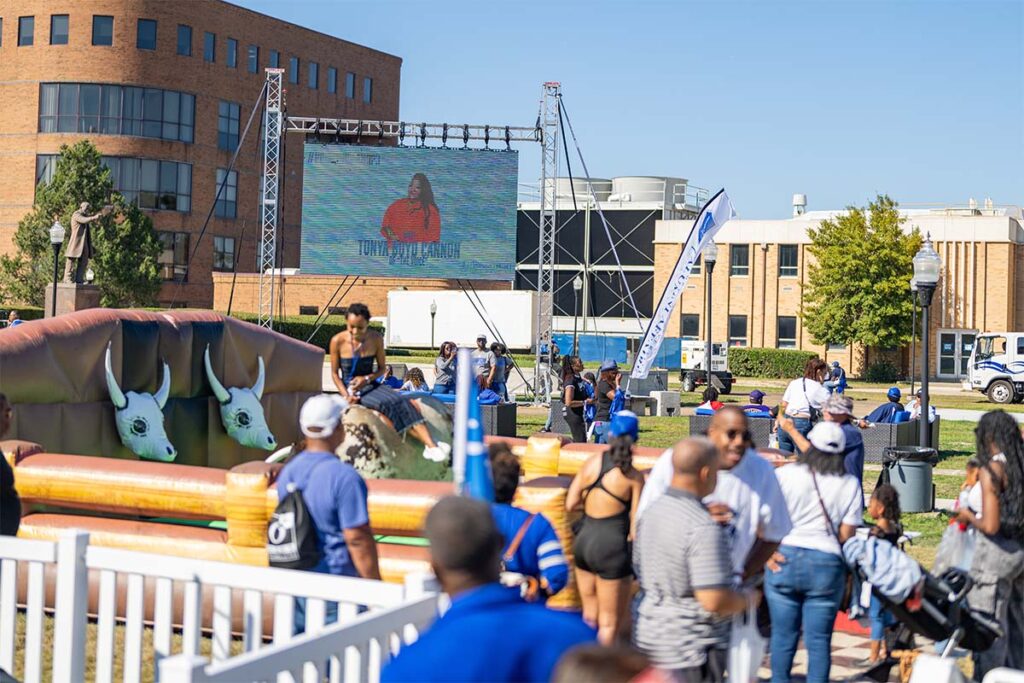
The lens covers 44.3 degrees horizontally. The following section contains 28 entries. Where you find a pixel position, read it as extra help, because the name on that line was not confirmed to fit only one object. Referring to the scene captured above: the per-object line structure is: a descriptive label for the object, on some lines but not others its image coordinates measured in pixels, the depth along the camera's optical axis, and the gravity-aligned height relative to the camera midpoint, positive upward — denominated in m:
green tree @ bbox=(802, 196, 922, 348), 51.28 +3.17
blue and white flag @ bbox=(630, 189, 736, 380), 20.27 +1.29
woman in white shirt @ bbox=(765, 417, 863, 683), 6.69 -1.10
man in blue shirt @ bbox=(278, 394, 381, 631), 5.71 -0.71
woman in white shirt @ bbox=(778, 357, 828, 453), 13.68 -0.46
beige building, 53.78 +3.26
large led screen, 35.94 +3.95
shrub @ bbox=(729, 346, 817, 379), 53.19 -0.37
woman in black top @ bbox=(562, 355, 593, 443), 18.16 -0.82
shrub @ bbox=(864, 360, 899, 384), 53.03 -0.67
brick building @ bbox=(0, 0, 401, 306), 56.81 +10.63
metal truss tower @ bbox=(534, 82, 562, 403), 30.23 +4.31
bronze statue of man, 30.42 +2.19
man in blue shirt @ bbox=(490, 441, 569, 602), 5.79 -0.96
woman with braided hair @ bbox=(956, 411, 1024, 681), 6.72 -1.03
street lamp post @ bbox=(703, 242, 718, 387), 30.09 +2.29
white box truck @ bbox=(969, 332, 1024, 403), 40.50 -0.32
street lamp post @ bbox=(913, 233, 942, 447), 17.66 +1.16
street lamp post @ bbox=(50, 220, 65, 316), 28.00 +2.18
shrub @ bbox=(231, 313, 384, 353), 52.62 +0.52
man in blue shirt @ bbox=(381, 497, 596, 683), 3.16 -0.75
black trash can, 15.14 -1.48
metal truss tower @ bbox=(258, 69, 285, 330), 33.03 +5.43
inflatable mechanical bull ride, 10.94 -0.57
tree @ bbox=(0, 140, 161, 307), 47.84 +3.65
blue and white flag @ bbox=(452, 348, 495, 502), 5.59 -0.48
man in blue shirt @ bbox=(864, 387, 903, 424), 20.20 -0.89
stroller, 6.75 -1.32
